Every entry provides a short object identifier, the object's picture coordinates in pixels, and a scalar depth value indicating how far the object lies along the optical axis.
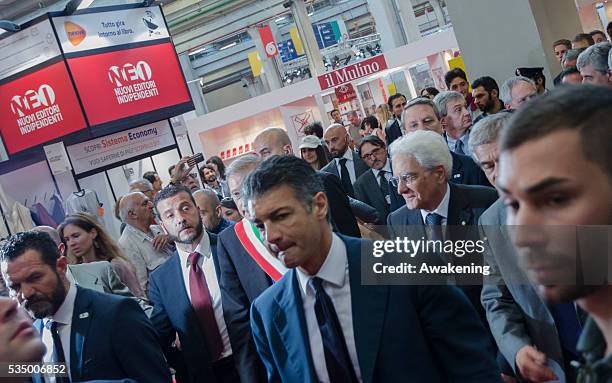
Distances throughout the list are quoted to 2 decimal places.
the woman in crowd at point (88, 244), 5.11
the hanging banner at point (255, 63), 24.41
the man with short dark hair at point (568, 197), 0.87
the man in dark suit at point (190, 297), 3.84
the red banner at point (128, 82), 10.27
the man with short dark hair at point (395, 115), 8.55
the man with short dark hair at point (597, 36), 7.68
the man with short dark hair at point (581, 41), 6.98
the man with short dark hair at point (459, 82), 7.40
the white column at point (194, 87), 29.12
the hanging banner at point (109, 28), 10.20
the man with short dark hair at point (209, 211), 5.20
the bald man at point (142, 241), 5.79
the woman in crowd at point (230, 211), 5.93
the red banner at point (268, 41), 23.31
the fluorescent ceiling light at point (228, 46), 30.73
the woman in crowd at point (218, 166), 9.65
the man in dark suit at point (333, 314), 2.00
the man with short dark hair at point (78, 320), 2.98
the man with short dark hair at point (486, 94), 6.04
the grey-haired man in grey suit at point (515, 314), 2.06
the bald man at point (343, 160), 6.36
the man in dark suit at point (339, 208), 4.30
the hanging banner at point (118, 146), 10.43
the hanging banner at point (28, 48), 10.07
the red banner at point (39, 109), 10.16
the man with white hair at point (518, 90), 4.74
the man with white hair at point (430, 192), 3.17
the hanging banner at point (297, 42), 23.52
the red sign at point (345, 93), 16.91
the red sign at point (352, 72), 15.64
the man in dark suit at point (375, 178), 5.57
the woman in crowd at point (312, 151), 6.50
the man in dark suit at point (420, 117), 5.15
